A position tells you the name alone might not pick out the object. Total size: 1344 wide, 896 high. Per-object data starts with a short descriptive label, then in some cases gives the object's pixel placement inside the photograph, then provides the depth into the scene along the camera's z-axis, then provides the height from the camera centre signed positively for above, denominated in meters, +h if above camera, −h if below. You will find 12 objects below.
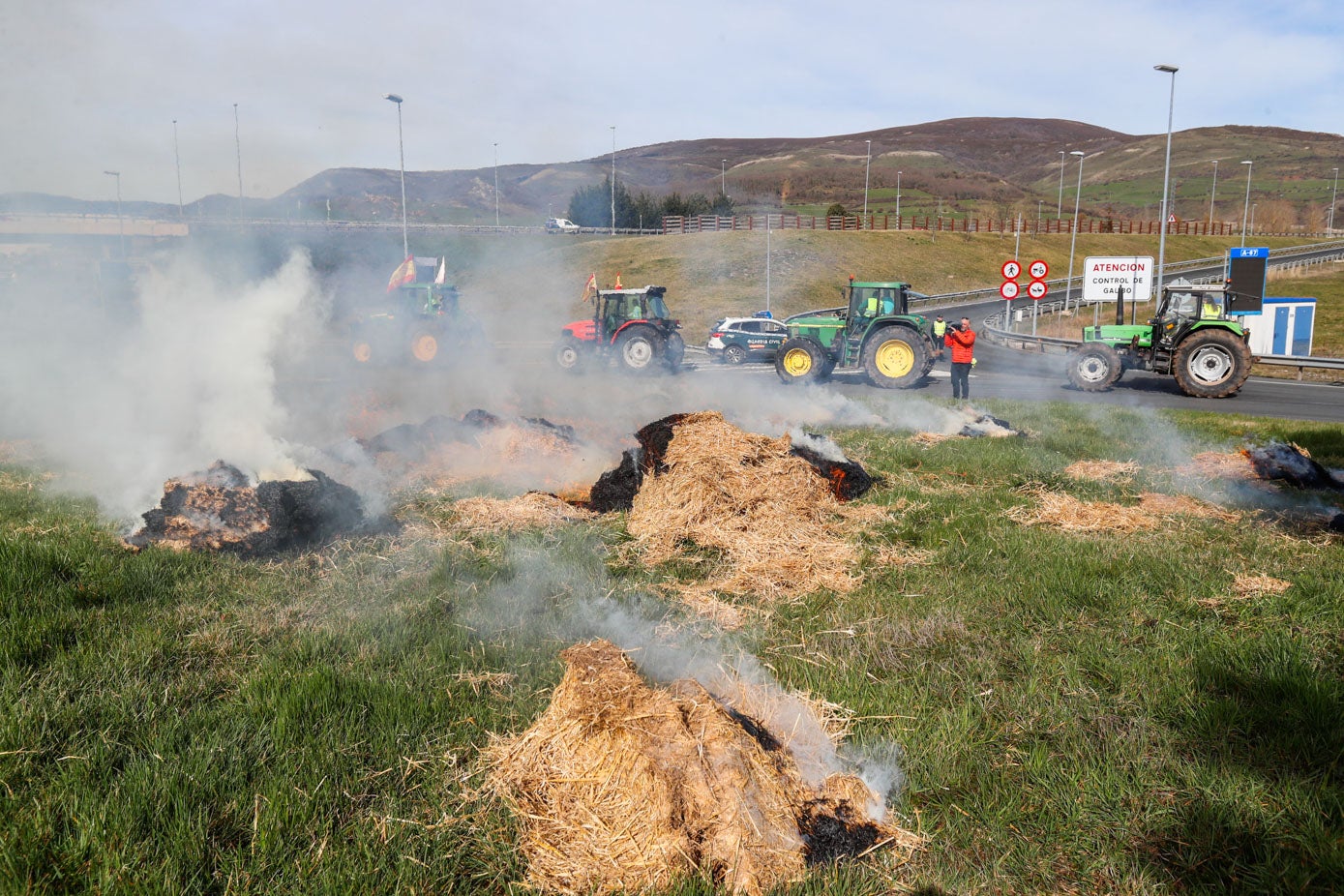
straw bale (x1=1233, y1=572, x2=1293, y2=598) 5.19 -1.83
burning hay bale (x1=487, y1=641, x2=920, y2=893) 2.66 -1.79
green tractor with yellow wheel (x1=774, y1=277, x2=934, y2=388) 18.28 -0.86
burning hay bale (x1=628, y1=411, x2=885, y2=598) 5.83 -1.83
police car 24.64 -1.01
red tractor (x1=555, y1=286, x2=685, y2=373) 20.50 -0.84
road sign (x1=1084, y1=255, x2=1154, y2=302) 23.78 +1.06
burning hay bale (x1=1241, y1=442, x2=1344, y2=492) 8.30 -1.68
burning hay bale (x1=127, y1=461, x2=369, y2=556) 5.88 -1.65
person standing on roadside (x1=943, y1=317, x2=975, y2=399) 15.80 -0.92
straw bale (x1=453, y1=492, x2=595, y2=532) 6.88 -1.89
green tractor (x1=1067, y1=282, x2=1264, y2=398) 16.58 -0.83
